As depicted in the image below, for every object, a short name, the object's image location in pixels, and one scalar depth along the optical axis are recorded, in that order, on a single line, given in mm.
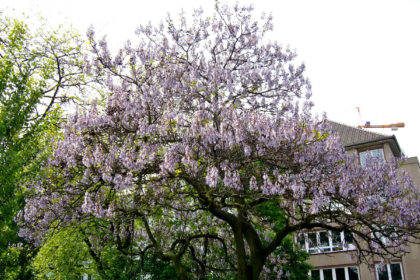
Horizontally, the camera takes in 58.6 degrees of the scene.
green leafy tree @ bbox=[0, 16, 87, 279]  8453
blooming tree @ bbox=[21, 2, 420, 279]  9281
